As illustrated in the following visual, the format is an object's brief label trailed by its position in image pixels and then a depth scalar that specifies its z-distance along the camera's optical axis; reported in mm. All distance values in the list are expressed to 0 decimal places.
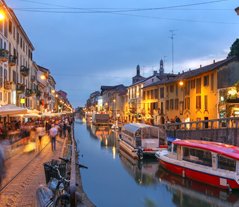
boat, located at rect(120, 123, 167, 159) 20787
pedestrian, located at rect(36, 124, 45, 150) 18814
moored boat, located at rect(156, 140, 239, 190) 12946
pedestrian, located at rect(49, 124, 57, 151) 17213
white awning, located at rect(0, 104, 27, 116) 15776
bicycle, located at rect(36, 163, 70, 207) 6342
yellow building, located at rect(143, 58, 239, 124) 29051
